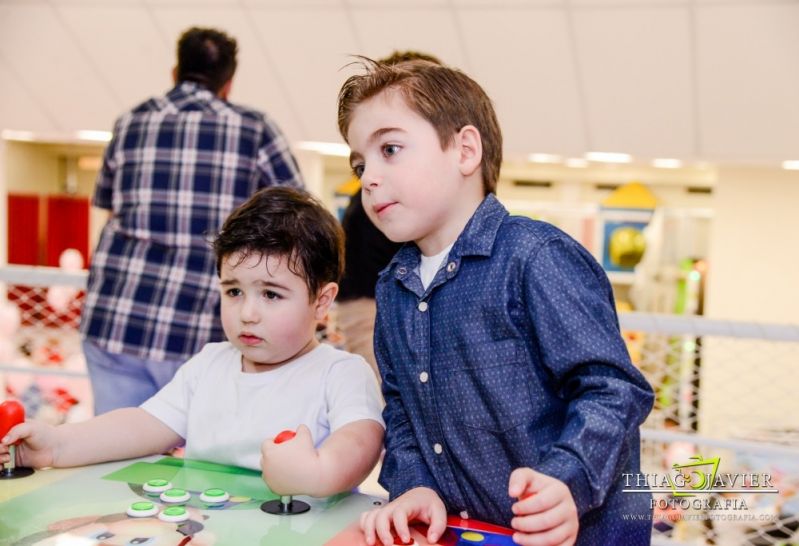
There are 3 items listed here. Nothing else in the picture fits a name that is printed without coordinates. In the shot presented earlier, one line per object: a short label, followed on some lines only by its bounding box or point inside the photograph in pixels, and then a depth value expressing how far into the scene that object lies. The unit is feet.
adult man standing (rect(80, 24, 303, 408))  5.53
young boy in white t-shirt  3.14
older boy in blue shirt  2.63
